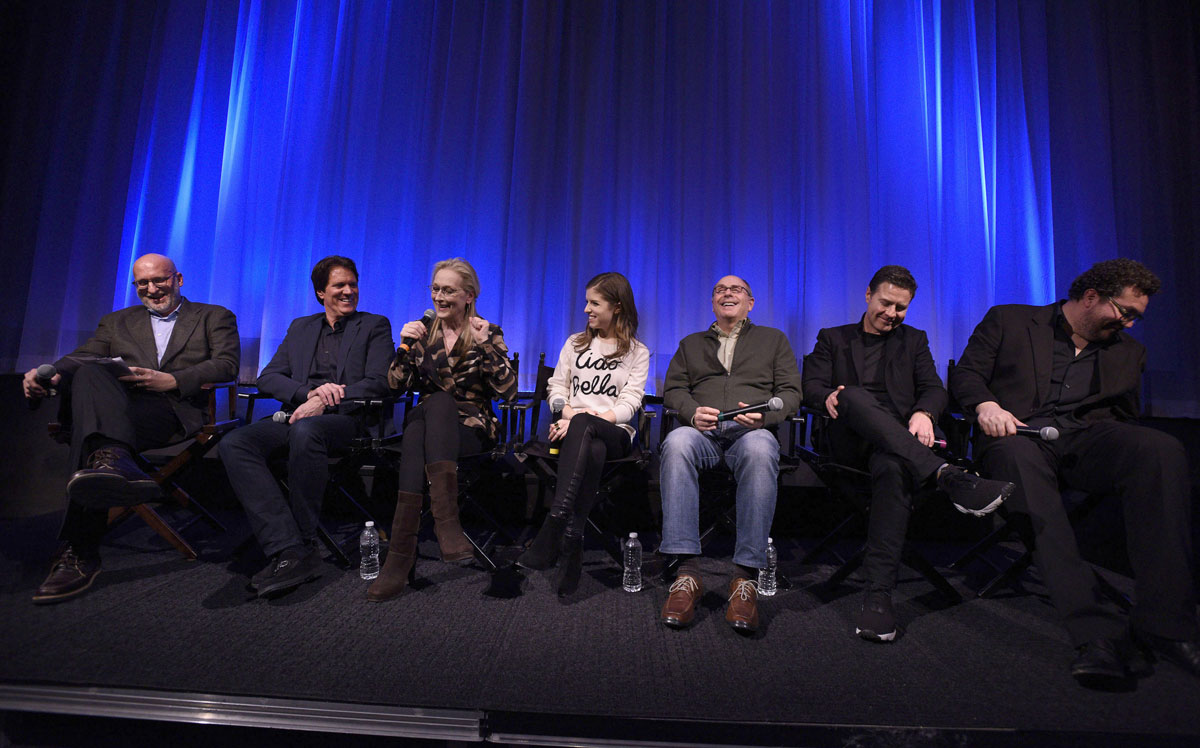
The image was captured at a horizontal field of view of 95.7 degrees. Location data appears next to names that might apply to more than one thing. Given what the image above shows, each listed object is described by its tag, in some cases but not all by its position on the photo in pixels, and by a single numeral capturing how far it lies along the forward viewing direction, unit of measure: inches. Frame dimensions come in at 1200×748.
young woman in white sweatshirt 90.4
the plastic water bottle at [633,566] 97.3
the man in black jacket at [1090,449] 72.4
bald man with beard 85.8
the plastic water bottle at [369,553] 100.0
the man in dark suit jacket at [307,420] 93.0
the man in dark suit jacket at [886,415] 81.1
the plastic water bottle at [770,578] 98.0
